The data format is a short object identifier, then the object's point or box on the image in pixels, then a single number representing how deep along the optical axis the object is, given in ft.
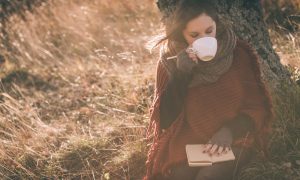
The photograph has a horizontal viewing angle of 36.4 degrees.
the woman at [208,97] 9.03
